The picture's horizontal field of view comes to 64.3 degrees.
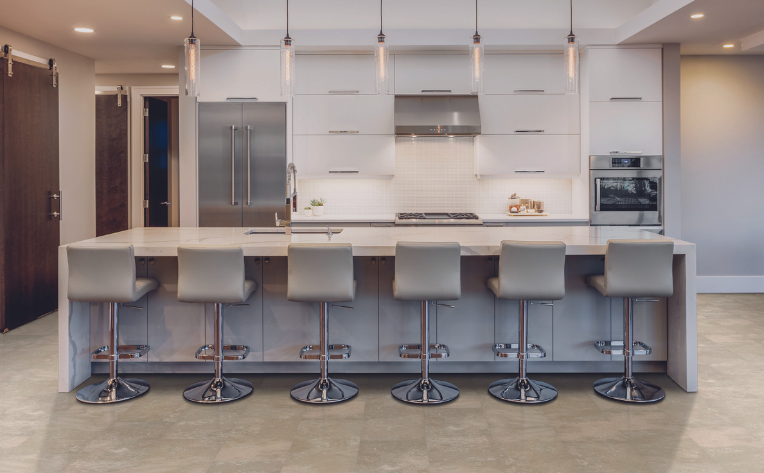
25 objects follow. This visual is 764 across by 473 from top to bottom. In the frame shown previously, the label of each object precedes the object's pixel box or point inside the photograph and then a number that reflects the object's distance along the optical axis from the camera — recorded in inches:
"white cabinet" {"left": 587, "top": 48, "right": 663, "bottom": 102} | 235.0
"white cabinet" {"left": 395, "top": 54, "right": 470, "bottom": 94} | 242.2
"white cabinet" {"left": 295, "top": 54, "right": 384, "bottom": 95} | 242.7
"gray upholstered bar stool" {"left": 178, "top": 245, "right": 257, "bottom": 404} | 133.3
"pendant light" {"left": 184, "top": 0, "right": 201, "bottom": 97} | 133.0
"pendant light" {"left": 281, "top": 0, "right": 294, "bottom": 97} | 142.2
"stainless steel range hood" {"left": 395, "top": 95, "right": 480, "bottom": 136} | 236.7
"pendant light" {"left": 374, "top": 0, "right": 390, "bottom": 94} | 140.7
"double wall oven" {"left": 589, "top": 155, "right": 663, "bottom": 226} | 236.7
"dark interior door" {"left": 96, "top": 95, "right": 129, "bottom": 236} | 319.9
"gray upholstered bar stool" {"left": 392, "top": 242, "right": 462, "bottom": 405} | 133.5
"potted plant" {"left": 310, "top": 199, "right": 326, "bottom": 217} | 254.2
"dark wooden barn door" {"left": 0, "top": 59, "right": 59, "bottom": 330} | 204.5
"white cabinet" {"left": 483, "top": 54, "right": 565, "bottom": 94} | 242.2
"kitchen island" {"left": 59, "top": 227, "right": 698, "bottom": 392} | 153.8
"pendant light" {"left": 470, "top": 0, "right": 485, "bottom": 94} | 142.5
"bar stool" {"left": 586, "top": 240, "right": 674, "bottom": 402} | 134.6
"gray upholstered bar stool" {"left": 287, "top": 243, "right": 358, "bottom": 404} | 133.0
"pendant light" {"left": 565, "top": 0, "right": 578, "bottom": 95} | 142.1
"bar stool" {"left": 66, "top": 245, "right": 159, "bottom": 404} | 134.2
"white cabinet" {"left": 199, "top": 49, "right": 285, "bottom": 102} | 237.8
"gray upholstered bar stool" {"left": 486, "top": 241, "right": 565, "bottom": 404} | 133.8
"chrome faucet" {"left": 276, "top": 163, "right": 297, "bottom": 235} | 166.2
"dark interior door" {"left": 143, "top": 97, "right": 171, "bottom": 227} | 319.6
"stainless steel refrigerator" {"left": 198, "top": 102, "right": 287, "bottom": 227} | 239.8
